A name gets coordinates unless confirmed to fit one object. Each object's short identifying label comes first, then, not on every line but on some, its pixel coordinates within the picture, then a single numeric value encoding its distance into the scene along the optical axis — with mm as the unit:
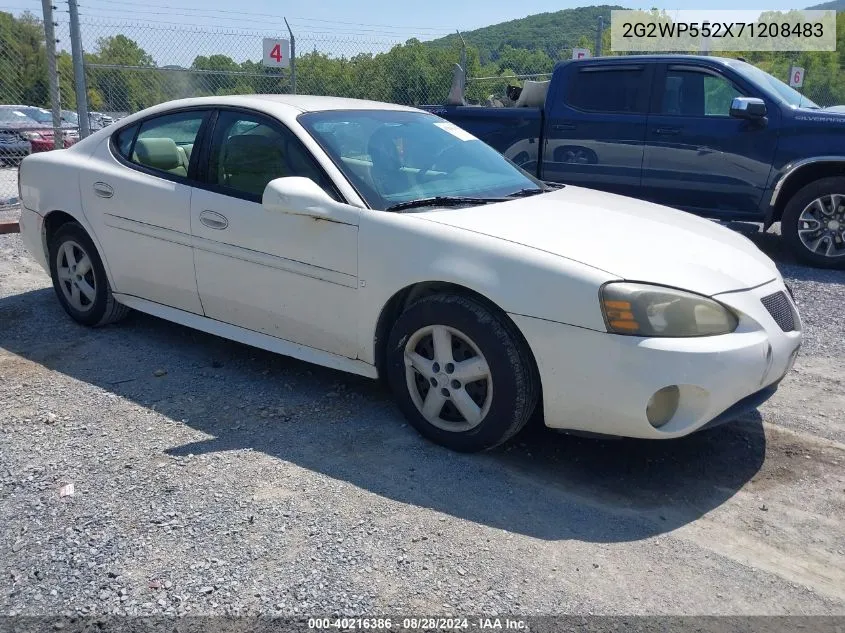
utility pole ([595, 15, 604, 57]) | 13150
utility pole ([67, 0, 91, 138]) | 8898
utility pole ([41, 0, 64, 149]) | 8820
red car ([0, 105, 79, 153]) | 12977
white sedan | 3219
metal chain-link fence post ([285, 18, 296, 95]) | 10734
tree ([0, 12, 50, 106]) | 10992
